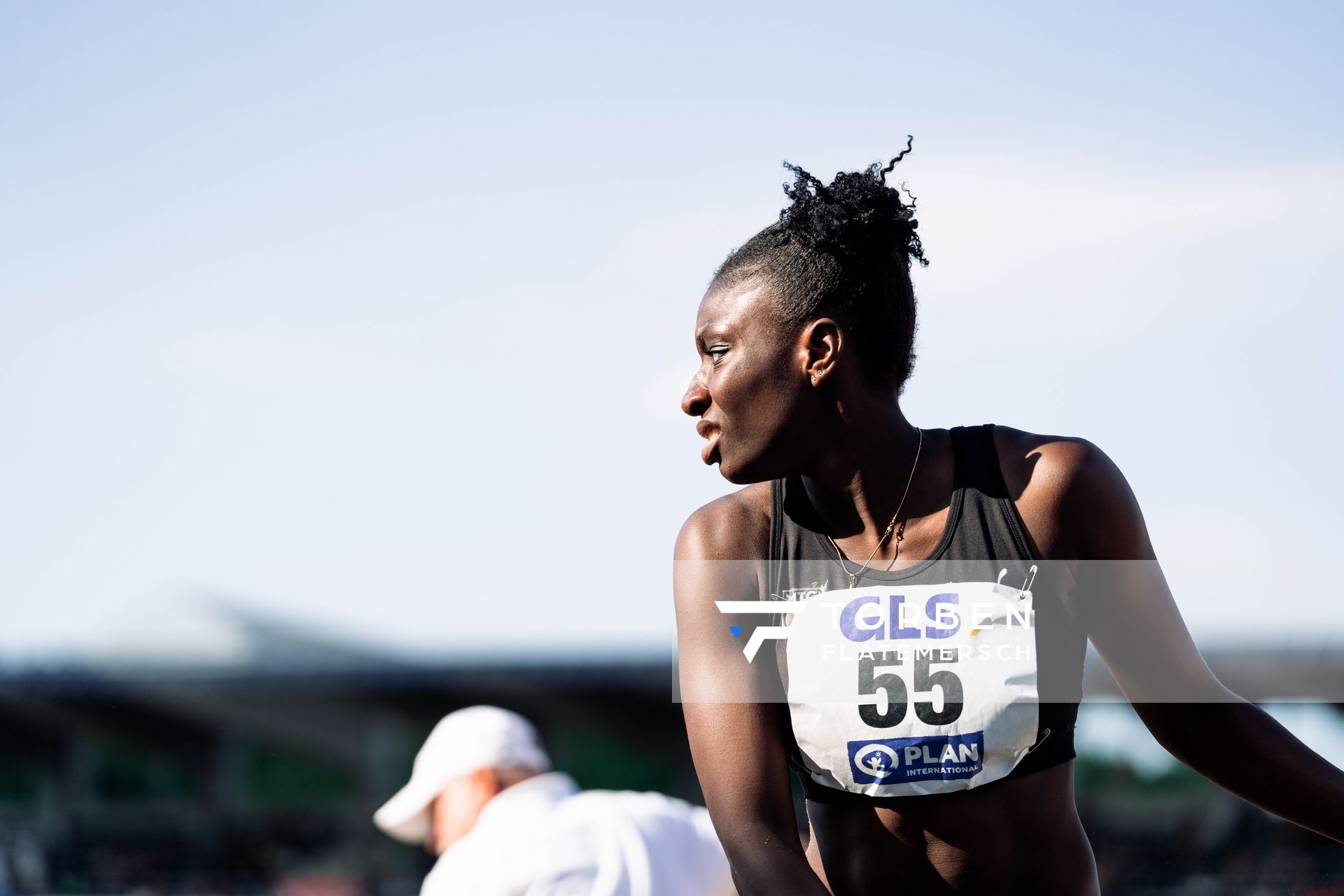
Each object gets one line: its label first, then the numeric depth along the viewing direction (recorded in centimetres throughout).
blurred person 820
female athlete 420
